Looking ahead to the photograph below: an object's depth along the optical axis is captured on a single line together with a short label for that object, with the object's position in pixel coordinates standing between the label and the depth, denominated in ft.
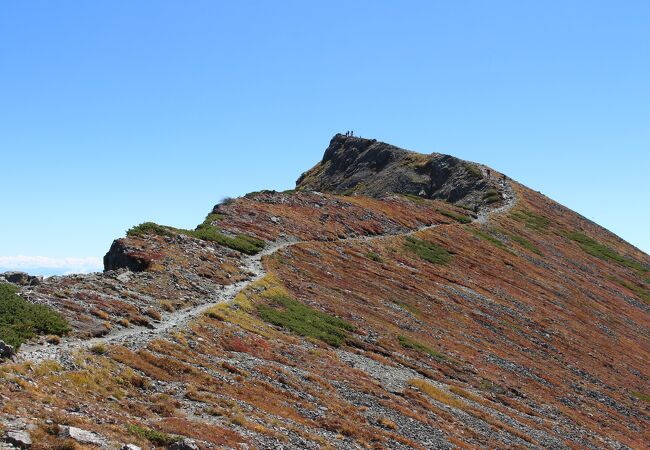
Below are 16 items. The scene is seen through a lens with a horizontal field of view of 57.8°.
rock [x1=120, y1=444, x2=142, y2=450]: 61.56
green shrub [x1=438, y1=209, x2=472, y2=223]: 359.46
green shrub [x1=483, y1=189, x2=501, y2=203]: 433.48
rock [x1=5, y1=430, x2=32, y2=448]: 56.41
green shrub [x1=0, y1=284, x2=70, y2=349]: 85.66
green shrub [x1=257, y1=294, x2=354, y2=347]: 145.38
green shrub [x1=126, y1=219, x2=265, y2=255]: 177.47
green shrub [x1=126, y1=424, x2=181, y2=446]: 67.00
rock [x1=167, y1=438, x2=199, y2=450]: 67.10
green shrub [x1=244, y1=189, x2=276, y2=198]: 278.42
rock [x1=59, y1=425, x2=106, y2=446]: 60.80
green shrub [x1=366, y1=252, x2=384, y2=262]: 238.89
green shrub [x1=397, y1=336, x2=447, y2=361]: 163.07
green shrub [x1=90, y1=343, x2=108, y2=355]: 90.53
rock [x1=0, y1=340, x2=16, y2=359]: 77.36
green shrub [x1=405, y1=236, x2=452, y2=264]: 268.82
